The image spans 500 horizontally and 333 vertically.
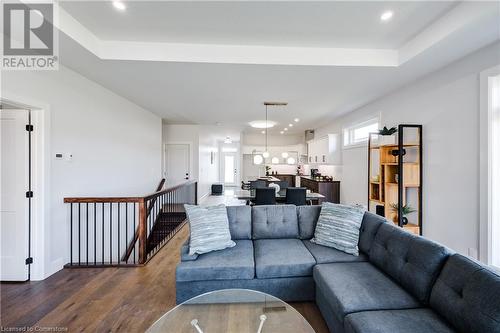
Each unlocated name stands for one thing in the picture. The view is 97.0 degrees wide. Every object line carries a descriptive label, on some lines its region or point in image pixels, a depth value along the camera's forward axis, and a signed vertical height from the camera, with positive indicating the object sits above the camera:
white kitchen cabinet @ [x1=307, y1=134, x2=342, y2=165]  6.68 +0.50
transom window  5.05 +0.86
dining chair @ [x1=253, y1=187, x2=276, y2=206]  4.26 -0.59
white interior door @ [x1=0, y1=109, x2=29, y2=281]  2.69 -0.39
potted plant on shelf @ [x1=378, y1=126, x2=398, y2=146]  3.73 +0.52
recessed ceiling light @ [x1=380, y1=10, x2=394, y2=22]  2.30 +1.60
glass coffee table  1.58 -1.15
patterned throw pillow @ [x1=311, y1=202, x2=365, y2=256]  2.38 -0.71
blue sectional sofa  1.28 -0.93
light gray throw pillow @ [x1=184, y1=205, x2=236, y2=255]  2.37 -0.72
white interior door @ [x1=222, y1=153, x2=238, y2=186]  11.52 -0.14
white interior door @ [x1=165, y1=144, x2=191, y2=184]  7.52 +0.11
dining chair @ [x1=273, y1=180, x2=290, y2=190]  5.86 -0.52
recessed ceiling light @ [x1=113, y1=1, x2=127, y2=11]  2.16 +1.59
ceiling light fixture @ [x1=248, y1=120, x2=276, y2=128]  5.96 +1.14
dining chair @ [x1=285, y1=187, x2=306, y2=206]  4.27 -0.60
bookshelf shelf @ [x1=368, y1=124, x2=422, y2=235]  3.46 -0.20
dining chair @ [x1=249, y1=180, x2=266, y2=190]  5.88 -0.50
